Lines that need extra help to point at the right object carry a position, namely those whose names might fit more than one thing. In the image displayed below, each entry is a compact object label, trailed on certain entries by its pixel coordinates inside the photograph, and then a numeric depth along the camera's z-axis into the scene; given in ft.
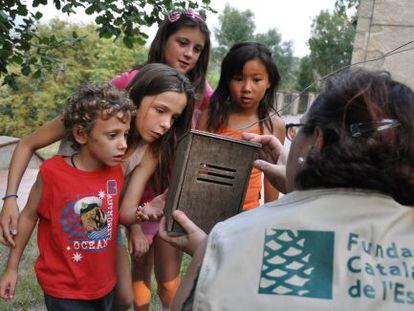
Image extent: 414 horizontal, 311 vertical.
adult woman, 3.50
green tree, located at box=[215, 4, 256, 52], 114.01
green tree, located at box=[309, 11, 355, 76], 94.27
